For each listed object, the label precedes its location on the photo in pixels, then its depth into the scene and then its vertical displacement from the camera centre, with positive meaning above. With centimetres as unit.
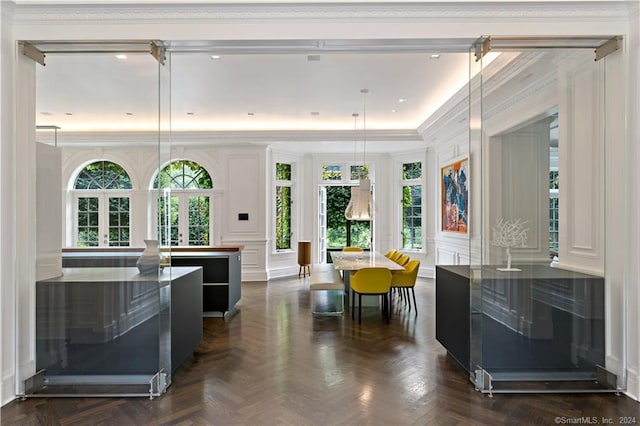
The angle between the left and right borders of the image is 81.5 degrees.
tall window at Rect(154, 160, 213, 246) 859 +22
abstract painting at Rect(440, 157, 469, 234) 718 +37
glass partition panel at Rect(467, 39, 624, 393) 315 -9
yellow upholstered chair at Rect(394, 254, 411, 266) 629 -81
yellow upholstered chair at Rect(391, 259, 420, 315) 543 -94
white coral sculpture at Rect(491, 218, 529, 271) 329 -18
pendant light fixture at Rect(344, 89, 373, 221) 657 +23
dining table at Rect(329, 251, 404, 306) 530 -77
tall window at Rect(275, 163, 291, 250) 930 +19
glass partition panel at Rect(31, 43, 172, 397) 311 -39
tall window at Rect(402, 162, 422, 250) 932 +20
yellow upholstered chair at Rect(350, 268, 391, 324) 494 -90
